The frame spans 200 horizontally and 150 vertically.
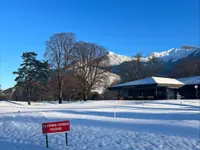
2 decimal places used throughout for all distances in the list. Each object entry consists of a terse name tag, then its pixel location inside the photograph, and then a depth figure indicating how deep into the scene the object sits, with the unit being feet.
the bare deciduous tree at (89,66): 128.71
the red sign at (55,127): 23.71
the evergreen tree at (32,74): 120.82
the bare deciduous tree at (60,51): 117.51
